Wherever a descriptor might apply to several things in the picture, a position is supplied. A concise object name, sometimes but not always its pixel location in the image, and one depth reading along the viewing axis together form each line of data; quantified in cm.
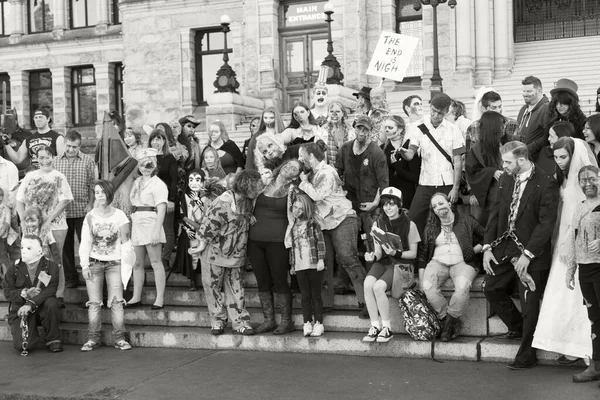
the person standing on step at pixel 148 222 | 950
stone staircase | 788
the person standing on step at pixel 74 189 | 1030
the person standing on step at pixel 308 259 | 843
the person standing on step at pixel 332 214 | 871
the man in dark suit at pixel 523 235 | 733
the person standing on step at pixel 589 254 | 676
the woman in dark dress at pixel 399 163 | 939
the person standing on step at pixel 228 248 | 876
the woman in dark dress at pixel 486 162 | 844
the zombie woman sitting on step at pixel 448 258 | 791
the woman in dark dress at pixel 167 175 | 1038
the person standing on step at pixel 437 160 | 888
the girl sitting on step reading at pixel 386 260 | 809
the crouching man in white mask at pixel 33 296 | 902
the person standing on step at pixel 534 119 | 829
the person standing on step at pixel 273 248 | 867
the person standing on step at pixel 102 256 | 905
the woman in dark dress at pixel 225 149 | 1068
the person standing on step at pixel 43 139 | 1105
